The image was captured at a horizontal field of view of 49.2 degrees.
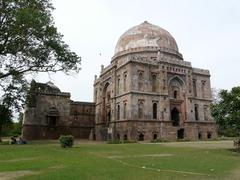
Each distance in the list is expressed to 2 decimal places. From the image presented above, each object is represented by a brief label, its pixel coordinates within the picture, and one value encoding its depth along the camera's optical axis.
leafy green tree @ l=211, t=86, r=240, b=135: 18.61
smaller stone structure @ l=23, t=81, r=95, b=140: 41.06
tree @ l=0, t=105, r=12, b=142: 31.05
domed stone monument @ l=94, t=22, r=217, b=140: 36.50
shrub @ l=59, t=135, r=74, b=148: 20.66
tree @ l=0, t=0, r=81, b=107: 21.86
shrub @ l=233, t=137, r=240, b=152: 18.69
